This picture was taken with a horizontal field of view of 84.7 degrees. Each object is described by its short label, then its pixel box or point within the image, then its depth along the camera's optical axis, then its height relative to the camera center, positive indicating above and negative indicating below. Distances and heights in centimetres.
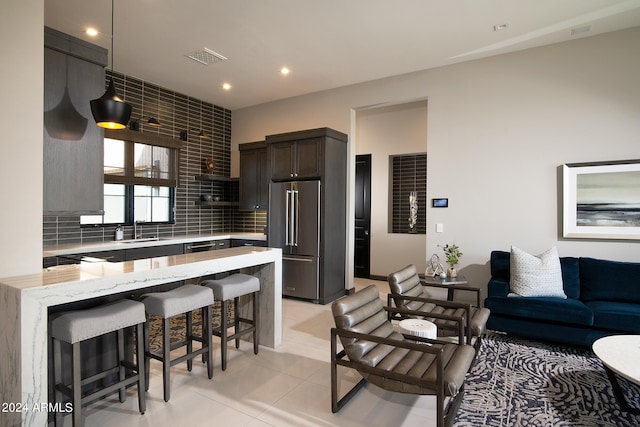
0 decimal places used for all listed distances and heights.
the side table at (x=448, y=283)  404 -82
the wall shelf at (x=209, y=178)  629 +63
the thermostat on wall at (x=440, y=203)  491 +15
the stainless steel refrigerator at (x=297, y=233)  526 -31
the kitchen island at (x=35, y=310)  186 -53
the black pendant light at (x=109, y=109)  247 +73
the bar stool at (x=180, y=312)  260 -77
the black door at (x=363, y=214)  707 -2
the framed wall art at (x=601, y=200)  388 +16
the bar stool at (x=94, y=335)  211 -84
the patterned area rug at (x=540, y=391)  237 -138
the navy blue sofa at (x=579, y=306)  332 -92
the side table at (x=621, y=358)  221 -98
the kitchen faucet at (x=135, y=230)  530 -28
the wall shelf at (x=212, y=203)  621 +16
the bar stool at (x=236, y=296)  309 -76
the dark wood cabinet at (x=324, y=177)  521 +56
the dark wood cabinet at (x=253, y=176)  624 +66
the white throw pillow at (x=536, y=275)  371 -65
